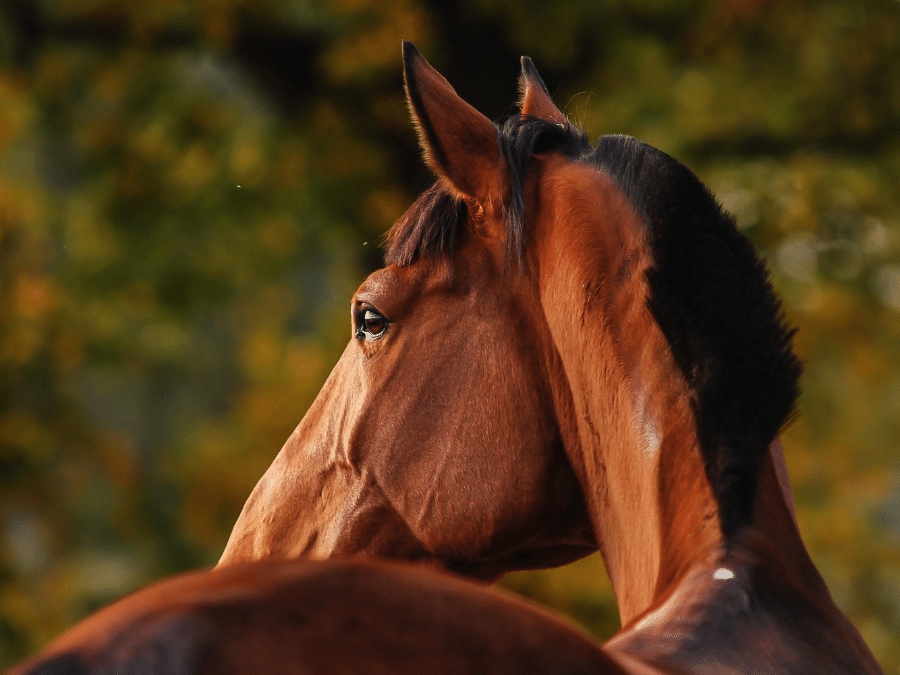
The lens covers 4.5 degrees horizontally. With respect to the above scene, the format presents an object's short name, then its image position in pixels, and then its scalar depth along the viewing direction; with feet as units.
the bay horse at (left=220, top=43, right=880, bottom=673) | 34.79
